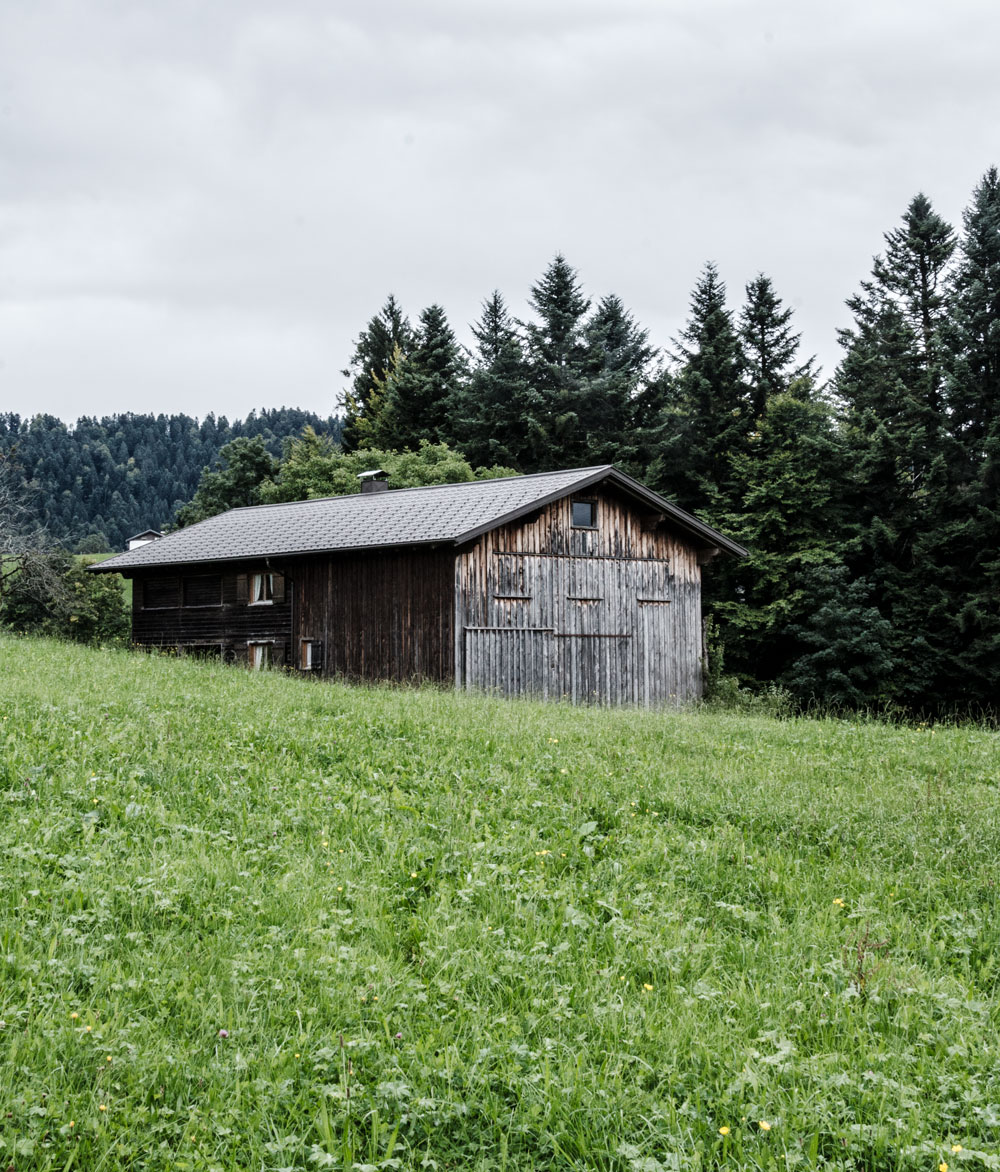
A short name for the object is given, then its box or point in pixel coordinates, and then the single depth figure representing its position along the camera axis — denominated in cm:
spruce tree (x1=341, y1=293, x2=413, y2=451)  6112
